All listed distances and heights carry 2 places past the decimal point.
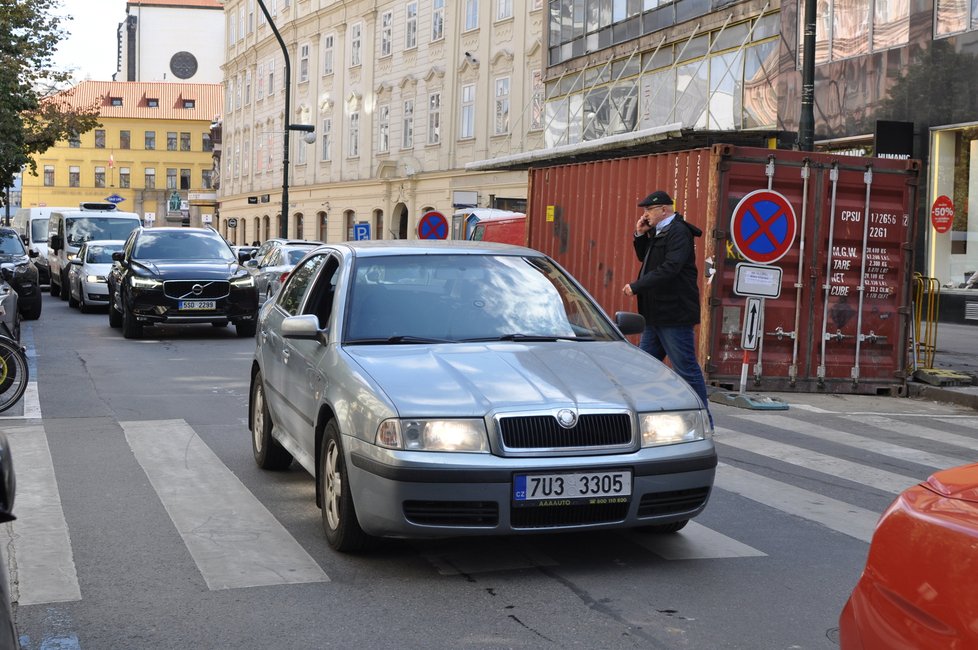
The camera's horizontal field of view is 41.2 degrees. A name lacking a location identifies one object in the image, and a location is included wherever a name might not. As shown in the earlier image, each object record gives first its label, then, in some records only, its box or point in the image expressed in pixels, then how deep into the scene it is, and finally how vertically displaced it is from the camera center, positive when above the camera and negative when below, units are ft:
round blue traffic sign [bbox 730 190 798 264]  40.81 +0.25
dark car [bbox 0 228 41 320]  72.08 -3.69
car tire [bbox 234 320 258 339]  63.93 -5.19
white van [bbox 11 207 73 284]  125.58 -1.31
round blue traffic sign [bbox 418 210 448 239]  73.51 +0.10
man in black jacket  32.86 -1.43
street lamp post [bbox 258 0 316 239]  109.81 +4.44
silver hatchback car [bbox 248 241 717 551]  18.13 -2.62
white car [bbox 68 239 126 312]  81.71 -3.51
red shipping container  45.16 -1.10
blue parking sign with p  83.98 -0.30
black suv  61.26 -3.08
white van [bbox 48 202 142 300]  103.45 -0.81
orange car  8.46 -2.30
